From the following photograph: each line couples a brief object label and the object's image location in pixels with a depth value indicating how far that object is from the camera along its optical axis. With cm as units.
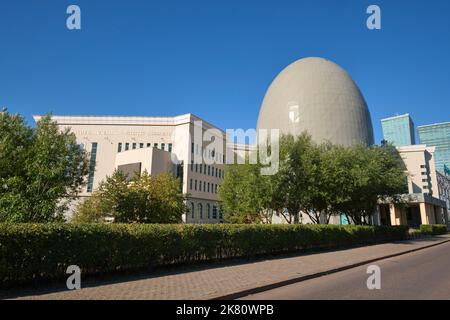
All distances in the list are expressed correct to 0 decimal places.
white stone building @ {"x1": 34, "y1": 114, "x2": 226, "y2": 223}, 6562
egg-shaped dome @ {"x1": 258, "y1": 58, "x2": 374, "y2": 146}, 6962
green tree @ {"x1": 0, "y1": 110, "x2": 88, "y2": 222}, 1570
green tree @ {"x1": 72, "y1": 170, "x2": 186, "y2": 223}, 2238
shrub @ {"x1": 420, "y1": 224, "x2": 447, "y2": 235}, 4337
